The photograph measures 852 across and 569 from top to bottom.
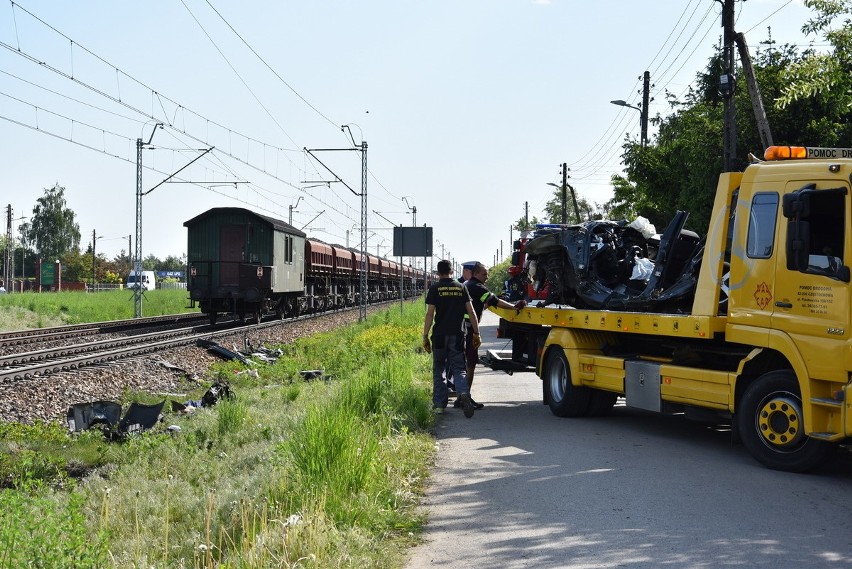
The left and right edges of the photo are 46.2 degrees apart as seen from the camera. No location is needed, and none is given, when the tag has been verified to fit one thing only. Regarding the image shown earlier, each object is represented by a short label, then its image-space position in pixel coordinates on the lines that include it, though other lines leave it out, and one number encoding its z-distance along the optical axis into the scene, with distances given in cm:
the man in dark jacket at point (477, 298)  1304
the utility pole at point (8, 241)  6911
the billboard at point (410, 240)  3084
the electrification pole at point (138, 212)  3512
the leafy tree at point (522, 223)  10286
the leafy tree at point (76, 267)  10975
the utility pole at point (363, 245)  3278
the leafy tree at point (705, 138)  2006
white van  9071
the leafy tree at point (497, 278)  7861
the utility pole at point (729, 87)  1648
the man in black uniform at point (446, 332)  1212
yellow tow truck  802
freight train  3092
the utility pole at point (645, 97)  3209
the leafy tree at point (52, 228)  11450
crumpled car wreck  1063
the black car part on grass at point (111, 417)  1190
